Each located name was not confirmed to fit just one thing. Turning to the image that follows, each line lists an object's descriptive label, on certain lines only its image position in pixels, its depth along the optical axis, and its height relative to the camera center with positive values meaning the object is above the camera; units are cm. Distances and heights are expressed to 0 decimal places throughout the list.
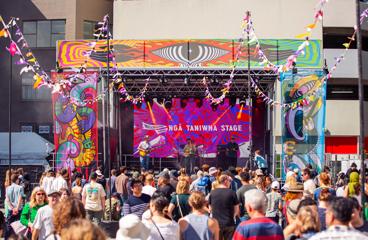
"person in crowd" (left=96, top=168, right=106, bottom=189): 1577 -126
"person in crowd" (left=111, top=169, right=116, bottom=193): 1552 -131
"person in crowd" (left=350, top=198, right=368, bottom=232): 581 -90
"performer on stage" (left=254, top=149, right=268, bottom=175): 2271 -122
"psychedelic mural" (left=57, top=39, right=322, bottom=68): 2327 +285
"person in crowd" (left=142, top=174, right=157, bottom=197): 1107 -103
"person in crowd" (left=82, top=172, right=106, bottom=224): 1209 -135
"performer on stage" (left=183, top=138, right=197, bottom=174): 2736 -119
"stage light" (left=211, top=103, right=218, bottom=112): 2967 +104
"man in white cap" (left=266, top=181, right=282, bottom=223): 1052 -129
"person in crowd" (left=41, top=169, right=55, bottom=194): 1336 -112
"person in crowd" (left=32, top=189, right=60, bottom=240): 750 -115
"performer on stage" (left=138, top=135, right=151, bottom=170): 2706 -105
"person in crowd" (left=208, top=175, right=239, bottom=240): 873 -112
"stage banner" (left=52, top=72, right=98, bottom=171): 2334 +24
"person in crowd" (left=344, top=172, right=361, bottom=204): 939 -98
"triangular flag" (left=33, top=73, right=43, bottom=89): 1940 +160
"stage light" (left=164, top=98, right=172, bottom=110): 2964 +124
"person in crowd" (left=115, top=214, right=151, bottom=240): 563 -90
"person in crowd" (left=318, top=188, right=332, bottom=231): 751 -94
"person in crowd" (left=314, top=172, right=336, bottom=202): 993 -83
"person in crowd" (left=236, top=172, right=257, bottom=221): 1012 -95
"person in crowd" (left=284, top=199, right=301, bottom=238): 599 -94
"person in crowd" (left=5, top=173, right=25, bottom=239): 1152 -134
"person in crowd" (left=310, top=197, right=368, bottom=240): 463 -72
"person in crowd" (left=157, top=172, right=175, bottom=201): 1079 -100
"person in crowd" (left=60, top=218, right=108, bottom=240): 391 -65
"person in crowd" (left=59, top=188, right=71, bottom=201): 883 -91
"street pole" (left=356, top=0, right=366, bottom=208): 852 +57
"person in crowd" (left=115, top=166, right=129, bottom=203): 1478 -134
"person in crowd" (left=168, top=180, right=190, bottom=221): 880 -105
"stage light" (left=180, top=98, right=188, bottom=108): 2975 +124
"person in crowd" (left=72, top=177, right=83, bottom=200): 1292 -128
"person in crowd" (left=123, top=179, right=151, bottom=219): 924 -109
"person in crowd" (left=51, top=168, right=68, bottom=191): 1275 -107
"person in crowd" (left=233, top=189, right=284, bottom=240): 575 -89
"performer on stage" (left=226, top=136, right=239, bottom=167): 2858 -107
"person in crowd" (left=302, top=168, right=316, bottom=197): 1129 -100
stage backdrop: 2959 +9
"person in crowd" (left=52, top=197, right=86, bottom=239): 550 -74
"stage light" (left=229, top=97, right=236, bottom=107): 2966 +132
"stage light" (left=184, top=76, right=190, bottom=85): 2306 +186
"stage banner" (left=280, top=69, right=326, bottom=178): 2353 +32
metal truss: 2348 +200
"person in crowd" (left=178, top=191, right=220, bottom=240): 686 -106
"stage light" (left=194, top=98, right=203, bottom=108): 2969 +128
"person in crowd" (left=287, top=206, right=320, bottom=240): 575 -88
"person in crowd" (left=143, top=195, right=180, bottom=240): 660 -101
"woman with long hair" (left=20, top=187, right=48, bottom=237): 857 -105
